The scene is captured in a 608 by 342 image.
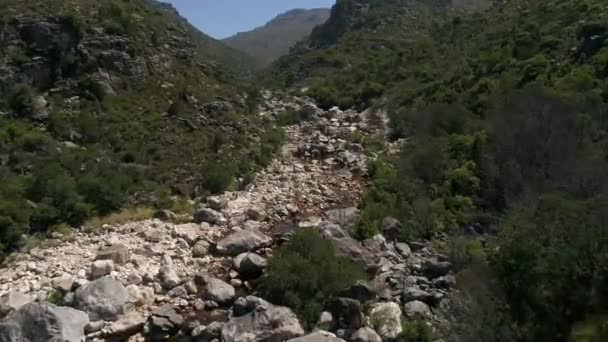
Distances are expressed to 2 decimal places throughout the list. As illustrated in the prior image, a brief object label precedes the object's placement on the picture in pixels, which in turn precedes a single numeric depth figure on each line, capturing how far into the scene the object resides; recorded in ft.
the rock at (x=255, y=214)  47.34
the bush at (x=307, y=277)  31.30
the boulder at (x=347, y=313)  30.14
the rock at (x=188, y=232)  41.60
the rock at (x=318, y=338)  27.35
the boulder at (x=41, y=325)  27.86
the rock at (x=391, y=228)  43.52
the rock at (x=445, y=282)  34.35
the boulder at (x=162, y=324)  30.42
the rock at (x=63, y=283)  33.47
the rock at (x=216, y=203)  48.01
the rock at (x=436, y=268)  36.45
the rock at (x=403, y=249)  40.51
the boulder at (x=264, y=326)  28.78
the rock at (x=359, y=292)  32.12
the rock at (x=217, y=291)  33.68
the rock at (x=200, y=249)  39.65
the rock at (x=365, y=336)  28.53
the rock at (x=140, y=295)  33.09
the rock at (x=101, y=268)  35.06
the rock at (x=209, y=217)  45.34
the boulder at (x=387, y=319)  29.45
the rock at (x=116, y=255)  36.78
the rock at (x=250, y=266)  36.70
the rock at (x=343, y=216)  46.11
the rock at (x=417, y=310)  31.45
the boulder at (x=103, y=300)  31.24
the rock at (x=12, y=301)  31.58
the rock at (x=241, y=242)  39.93
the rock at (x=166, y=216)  44.73
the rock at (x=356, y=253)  37.09
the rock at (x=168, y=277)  35.22
